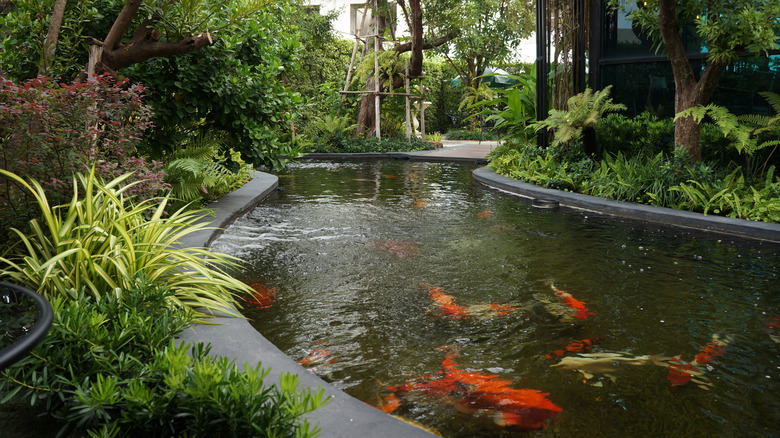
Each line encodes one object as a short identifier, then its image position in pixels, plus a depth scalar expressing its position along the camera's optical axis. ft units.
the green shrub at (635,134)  31.07
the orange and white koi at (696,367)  9.96
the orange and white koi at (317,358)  10.90
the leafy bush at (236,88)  23.85
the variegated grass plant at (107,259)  10.68
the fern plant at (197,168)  22.82
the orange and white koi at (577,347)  11.13
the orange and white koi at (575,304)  13.24
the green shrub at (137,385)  6.44
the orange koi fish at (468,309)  13.30
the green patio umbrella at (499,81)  67.15
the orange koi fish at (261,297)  14.11
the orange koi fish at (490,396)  8.75
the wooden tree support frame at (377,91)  59.21
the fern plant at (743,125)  22.85
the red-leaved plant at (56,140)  12.95
